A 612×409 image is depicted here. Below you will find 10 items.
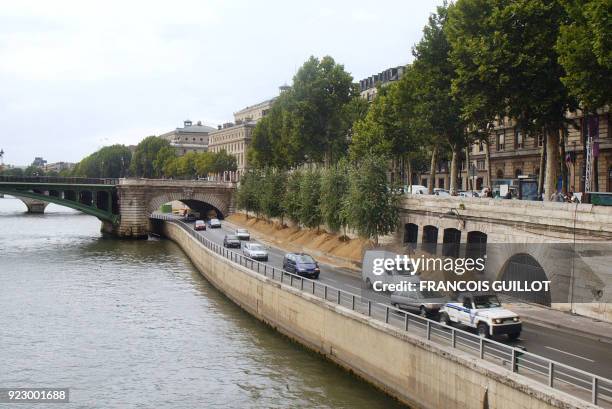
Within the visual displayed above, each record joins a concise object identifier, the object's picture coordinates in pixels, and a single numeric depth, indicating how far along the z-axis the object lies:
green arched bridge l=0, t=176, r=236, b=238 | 99.00
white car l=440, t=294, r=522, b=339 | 25.86
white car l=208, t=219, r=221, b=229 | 94.56
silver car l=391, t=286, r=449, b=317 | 29.92
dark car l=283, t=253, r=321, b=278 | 45.38
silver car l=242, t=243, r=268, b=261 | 56.03
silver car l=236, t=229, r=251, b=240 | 76.44
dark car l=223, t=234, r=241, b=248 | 65.69
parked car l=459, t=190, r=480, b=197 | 54.58
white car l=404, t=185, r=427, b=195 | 62.86
